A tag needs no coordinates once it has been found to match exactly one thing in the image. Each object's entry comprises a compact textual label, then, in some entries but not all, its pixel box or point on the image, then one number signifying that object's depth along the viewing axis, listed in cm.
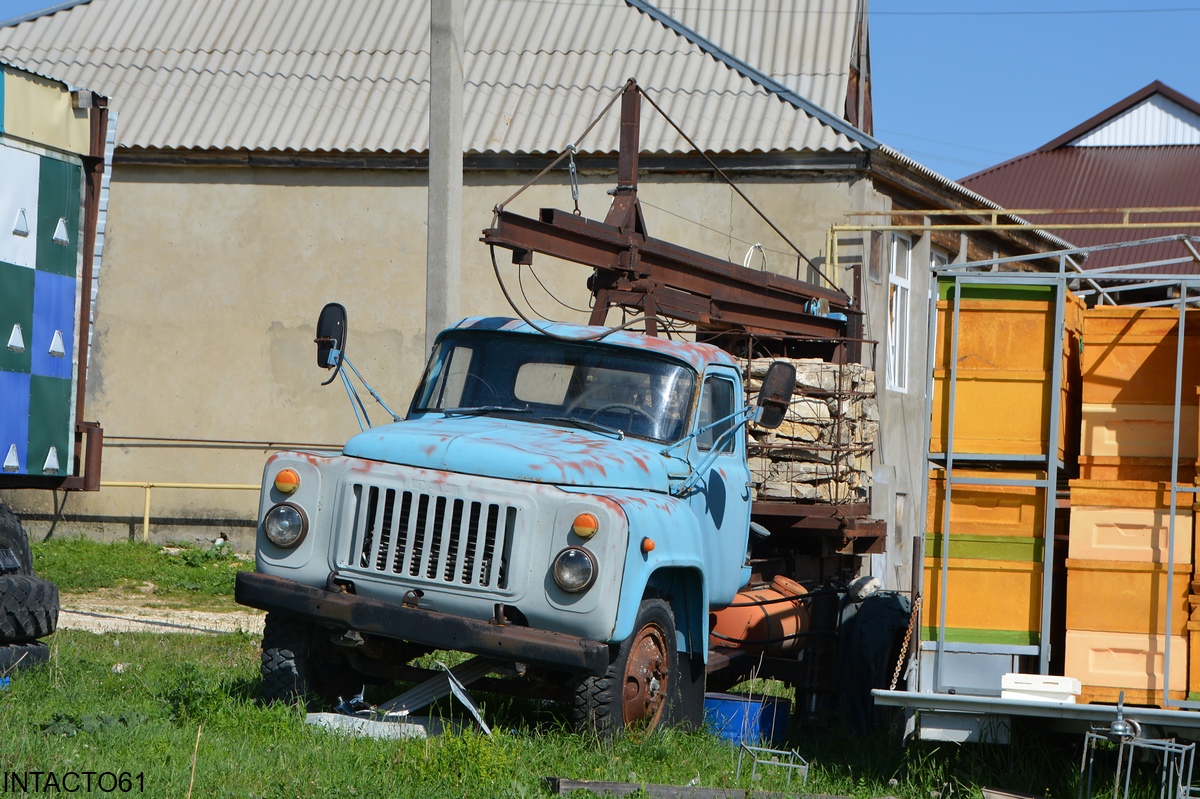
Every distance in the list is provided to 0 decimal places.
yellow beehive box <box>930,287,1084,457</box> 1322
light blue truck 1314
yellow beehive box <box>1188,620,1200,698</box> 1229
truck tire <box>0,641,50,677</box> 1600
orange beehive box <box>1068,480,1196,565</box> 1260
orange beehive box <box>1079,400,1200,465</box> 1321
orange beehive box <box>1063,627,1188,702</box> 1234
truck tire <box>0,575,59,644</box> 1598
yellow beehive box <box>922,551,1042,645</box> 1286
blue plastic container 1586
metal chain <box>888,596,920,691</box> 1369
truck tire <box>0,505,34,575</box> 1672
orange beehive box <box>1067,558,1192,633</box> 1244
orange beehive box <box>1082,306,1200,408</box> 1325
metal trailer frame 1239
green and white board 1723
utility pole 2233
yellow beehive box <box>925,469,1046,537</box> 1303
